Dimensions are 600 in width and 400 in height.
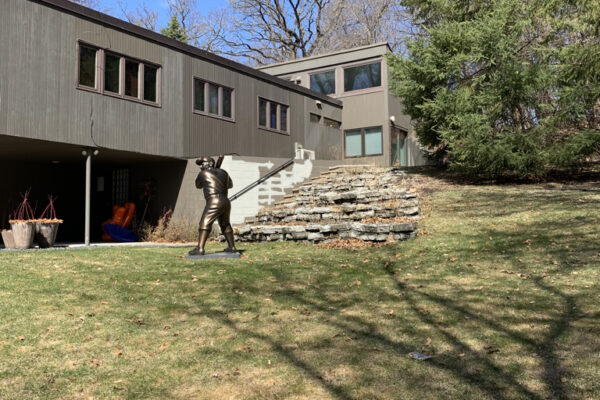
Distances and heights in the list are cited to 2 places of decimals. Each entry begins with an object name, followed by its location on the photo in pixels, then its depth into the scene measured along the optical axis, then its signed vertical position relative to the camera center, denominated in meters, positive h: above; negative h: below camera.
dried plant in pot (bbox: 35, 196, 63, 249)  11.51 -0.38
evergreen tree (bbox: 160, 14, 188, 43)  31.52 +12.07
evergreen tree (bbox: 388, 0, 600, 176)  16.45 +4.57
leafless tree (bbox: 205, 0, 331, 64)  37.38 +14.19
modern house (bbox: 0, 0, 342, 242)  11.84 +3.03
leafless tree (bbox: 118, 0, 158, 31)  36.75 +14.72
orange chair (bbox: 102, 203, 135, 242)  16.02 -0.06
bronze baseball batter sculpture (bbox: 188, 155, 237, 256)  9.00 +0.30
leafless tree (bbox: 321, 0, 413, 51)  36.88 +14.69
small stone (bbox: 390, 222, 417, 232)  10.62 -0.26
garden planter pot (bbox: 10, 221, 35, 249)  11.08 -0.40
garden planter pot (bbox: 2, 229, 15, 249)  11.33 -0.54
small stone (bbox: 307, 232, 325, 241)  11.42 -0.49
